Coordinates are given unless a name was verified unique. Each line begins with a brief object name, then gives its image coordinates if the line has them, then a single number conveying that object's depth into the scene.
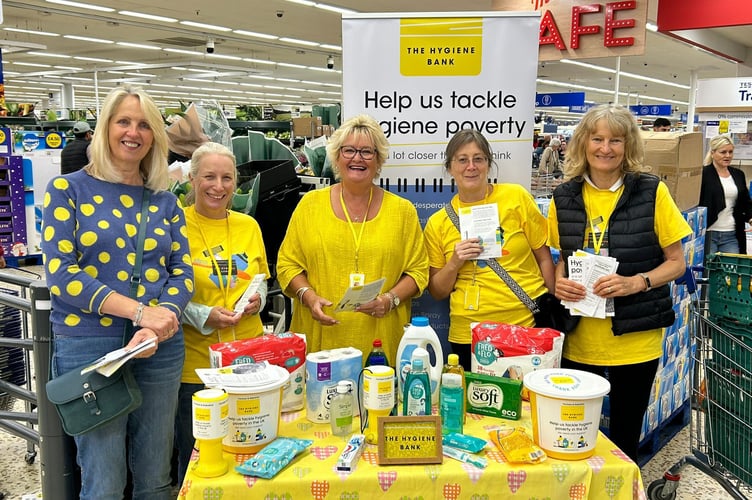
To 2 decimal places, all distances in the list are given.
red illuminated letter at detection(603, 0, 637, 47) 4.97
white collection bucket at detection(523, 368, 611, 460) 1.68
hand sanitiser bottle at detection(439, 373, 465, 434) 1.85
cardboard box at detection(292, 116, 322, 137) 8.37
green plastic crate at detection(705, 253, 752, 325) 2.47
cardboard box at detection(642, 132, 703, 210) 3.37
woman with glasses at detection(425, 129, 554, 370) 2.54
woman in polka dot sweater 1.93
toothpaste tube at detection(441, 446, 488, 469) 1.69
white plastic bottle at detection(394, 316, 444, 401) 2.00
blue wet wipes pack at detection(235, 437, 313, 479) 1.63
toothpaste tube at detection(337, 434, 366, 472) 1.66
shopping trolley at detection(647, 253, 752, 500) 2.46
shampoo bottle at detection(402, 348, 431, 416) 1.83
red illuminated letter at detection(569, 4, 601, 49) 5.37
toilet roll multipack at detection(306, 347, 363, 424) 1.94
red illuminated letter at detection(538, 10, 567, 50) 5.80
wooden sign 1.69
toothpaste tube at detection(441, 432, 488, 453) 1.75
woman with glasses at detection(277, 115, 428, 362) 2.48
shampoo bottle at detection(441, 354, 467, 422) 1.88
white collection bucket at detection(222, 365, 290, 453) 1.70
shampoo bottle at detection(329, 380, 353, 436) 1.82
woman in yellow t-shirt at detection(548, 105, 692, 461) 2.33
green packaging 1.96
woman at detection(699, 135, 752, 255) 5.79
